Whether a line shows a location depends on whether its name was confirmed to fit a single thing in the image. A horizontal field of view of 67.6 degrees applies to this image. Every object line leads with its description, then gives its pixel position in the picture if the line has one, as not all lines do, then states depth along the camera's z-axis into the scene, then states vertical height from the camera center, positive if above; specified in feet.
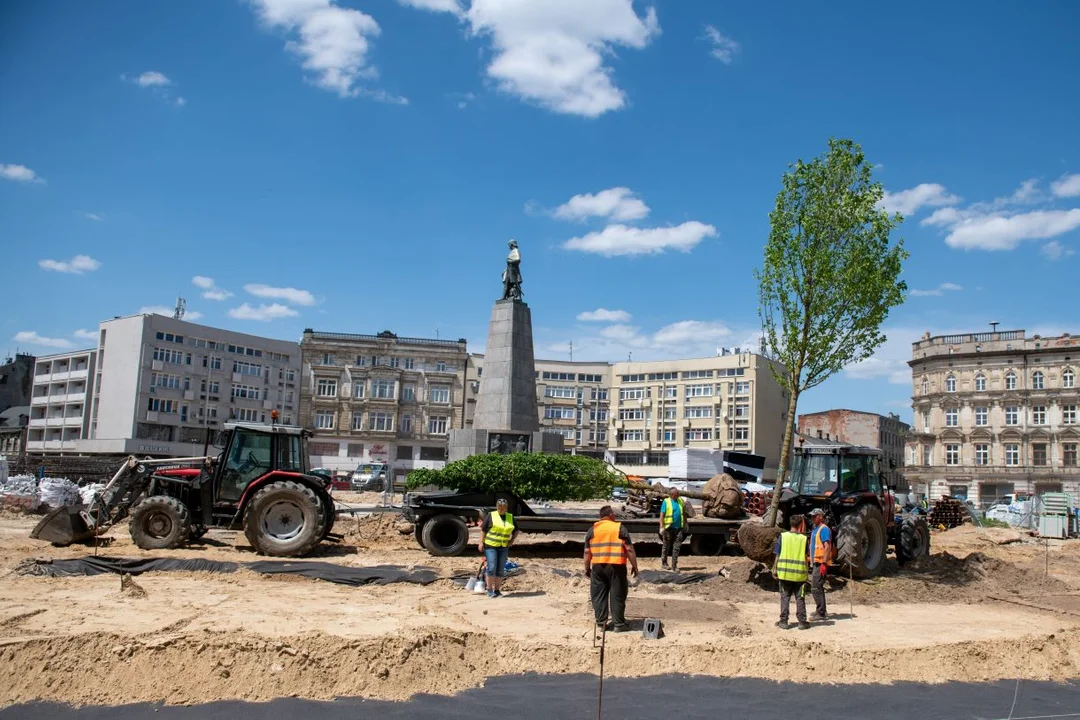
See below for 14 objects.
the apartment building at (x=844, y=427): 282.36 +15.42
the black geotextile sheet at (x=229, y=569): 40.22 -6.47
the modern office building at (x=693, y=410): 230.48 +16.17
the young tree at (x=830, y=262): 52.95 +13.68
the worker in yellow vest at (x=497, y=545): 39.09 -4.35
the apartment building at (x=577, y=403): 250.57 +17.45
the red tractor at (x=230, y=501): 47.93 -3.55
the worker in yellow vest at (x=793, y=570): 33.81 -4.27
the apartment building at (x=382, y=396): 220.84 +14.91
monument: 78.12 +6.44
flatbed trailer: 51.62 -4.05
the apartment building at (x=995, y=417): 195.21 +15.17
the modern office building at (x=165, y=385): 195.62 +14.42
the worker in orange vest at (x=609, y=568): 31.07 -4.16
